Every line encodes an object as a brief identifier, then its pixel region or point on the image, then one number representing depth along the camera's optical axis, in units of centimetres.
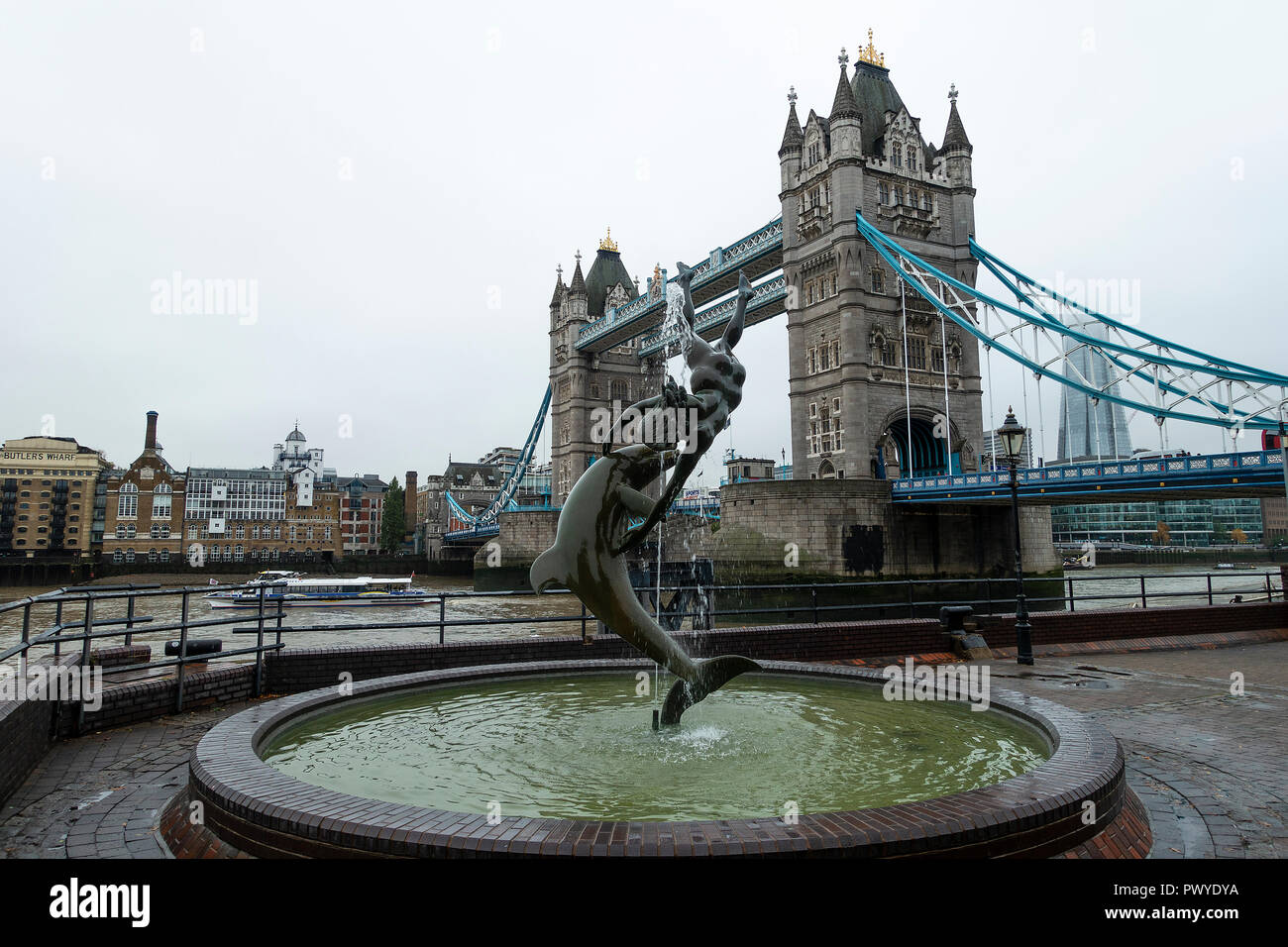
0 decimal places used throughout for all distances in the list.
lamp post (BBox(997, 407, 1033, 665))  1099
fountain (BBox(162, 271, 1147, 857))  337
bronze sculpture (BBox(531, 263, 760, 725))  579
